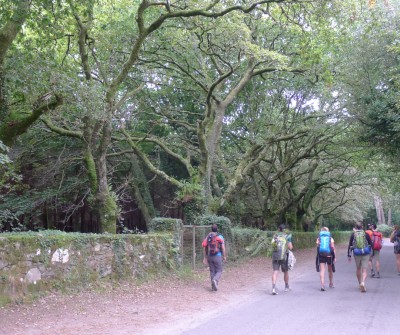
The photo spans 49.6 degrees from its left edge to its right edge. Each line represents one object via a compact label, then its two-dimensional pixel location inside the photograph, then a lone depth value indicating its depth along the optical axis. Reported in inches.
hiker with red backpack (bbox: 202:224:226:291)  466.0
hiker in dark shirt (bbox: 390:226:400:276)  596.2
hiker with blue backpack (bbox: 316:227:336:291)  467.5
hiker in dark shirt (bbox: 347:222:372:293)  455.2
